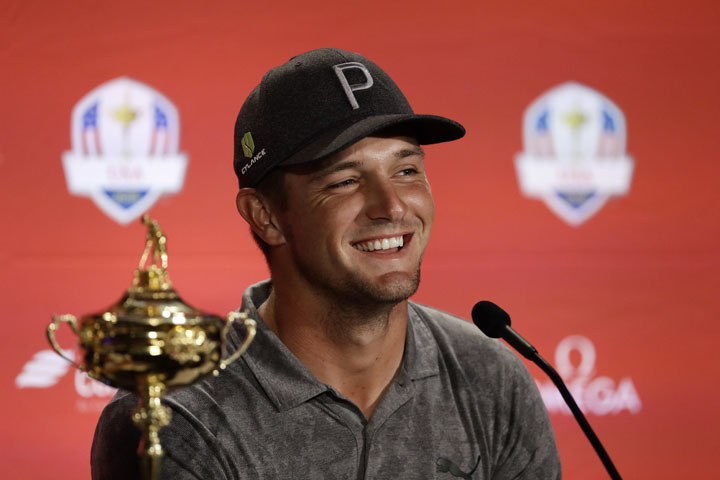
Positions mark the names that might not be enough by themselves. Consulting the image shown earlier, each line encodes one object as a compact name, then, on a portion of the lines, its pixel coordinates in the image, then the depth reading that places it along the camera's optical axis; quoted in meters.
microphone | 5.15
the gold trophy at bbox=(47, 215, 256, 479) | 4.96
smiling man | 5.26
